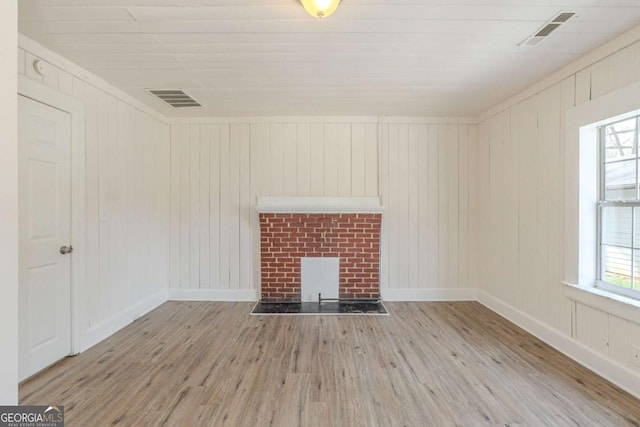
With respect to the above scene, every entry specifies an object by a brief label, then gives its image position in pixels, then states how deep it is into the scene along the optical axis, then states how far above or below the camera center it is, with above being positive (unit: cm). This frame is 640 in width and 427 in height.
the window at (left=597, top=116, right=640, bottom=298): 237 +3
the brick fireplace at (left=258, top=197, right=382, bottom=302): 435 -45
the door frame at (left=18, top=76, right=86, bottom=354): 277 +3
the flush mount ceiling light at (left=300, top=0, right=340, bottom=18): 180 +121
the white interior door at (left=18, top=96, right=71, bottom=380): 233 -19
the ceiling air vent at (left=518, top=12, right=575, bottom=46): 205 +130
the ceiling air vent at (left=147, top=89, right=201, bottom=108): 344 +133
